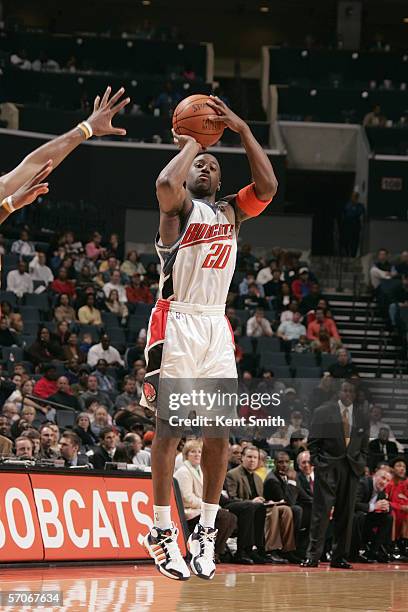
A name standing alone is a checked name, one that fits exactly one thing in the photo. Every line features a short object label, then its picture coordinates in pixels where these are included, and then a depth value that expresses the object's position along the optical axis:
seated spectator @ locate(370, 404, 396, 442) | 18.38
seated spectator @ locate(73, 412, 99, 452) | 14.95
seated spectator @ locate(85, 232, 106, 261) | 23.55
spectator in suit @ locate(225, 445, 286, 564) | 13.95
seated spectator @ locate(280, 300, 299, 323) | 22.14
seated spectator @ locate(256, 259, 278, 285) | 23.90
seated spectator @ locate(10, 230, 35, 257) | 22.22
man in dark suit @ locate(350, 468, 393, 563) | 14.92
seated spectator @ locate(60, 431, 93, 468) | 13.26
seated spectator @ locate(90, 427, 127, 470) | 13.88
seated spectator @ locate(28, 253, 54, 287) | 21.30
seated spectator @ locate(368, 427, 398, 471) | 17.27
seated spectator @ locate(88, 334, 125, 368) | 18.84
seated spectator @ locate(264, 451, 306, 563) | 14.41
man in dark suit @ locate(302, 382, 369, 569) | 13.72
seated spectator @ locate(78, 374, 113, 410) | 16.67
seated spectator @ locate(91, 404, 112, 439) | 15.45
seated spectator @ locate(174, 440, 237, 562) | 13.49
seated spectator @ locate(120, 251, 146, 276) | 23.31
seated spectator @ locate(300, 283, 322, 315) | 23.23
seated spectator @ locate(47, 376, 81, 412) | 16.61
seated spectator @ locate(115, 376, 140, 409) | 16.95
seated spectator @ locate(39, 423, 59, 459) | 13.55
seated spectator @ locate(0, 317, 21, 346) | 18.53
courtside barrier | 11.63
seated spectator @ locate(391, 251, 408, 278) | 25.67
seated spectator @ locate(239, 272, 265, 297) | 23.11
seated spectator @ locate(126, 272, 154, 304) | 21.92
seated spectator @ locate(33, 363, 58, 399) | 16.94
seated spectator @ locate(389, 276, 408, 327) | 24.12
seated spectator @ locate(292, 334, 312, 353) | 21.09
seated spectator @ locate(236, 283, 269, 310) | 22.75
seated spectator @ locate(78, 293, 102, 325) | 20.22
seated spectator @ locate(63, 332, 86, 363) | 18.44
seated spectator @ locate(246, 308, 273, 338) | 21.16
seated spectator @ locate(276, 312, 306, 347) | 21.48
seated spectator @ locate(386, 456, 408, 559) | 15.63
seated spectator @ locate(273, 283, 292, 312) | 23.05
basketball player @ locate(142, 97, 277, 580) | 6.73
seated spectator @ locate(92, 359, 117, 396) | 17.88
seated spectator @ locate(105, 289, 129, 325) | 20.94
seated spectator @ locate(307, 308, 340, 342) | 22.06
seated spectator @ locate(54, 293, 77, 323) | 19.88
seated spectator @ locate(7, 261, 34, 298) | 20.72
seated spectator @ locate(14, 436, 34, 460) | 12.85
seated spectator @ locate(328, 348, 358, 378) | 19.67
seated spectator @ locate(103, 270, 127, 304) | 21.61
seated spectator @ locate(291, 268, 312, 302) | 23.80
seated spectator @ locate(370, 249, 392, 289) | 25.92
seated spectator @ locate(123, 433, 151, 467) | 14.02
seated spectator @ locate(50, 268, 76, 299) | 21.06
